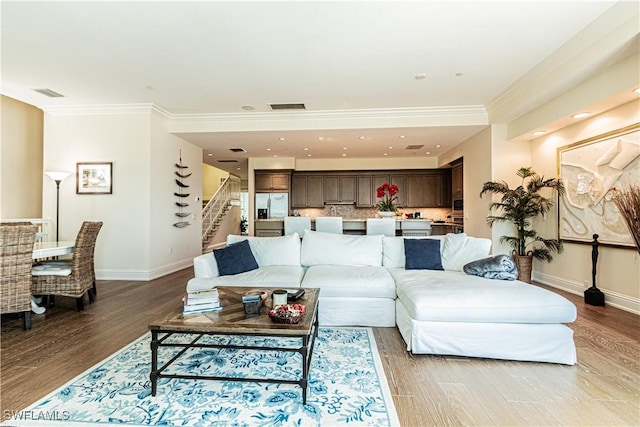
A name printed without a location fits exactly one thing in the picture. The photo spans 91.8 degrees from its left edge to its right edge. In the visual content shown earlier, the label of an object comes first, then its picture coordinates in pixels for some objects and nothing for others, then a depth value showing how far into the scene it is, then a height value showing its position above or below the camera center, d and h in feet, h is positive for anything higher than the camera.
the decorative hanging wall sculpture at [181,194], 20.42 +1.33
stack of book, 6.99 -2.05
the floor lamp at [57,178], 17.03 +1.89
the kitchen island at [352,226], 16.74 -0.64
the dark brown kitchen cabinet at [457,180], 24.22 +2.89
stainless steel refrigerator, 28.66 +0.85
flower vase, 16.05 +0.06
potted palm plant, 16.04 +0.34
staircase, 31.94 +0.61
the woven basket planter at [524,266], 16.24 -2.60
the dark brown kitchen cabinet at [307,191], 29.32 +2.18
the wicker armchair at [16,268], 9.71 -1.80
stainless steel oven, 24.51 +0.56
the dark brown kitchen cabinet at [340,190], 29.07 +2.33
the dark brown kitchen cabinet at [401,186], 28.63 +2.72
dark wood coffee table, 6.04 -2.26
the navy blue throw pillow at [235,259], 11.20 -1.68
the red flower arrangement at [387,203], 16.22 +0.64
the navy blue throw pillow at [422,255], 11.72 -1.51
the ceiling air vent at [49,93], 15.56 +6.12
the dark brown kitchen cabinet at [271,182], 28.89 +3.01
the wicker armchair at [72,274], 11.64 -2.34
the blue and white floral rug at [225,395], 5.69 -3.76
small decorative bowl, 6.32 -2.07
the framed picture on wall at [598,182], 11.89 +1.49
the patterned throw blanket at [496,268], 9.89 -1.70
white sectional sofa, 7.80 -2.26
